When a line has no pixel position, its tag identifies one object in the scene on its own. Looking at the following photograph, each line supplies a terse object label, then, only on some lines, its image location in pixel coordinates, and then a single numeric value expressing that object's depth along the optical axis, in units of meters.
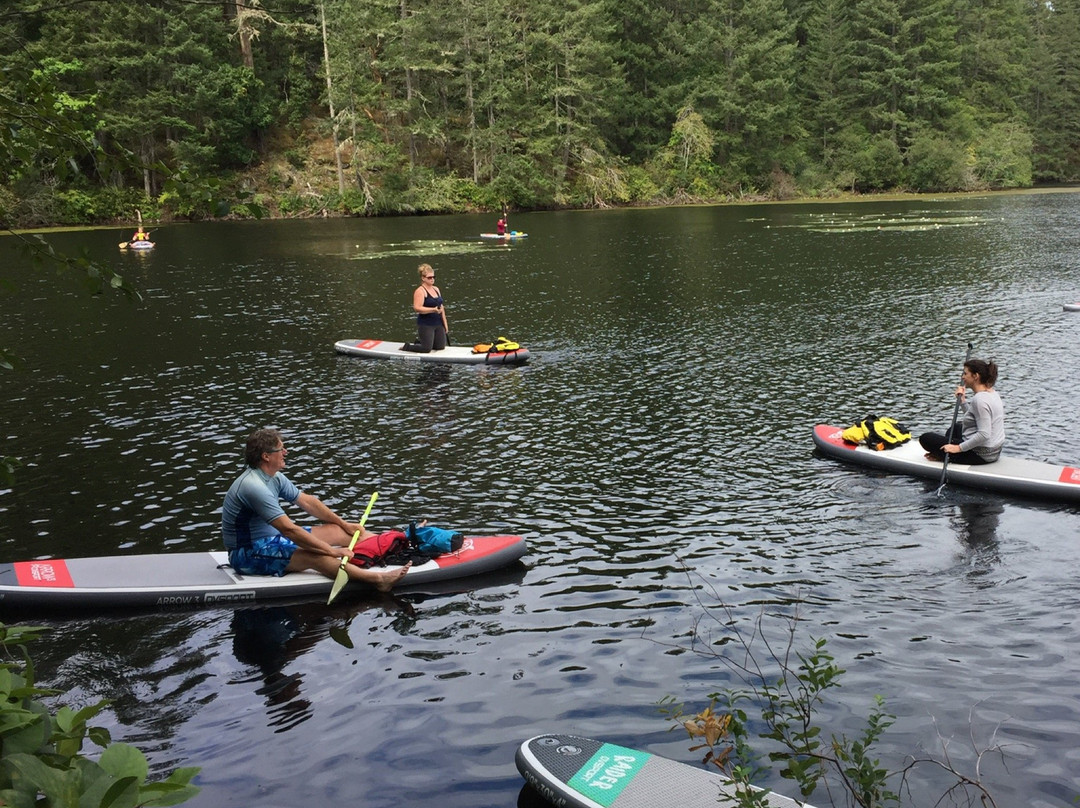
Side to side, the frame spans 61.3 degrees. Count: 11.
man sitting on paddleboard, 9.82
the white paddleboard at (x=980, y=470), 12.16
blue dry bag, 10.62
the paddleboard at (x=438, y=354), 21.23
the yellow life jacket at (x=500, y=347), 21.22
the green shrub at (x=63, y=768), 2.34
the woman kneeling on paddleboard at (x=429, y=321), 21.42
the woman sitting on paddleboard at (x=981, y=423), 12.73
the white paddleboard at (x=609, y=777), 6.29
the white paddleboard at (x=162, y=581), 9.72
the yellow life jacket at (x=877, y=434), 13.92
